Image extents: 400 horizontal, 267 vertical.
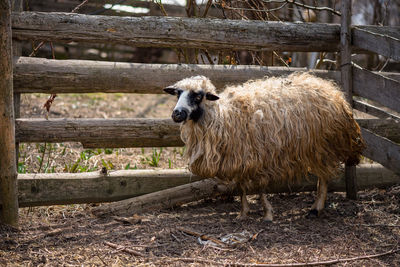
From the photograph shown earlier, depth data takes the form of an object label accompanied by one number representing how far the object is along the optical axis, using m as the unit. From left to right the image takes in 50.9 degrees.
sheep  4.25
